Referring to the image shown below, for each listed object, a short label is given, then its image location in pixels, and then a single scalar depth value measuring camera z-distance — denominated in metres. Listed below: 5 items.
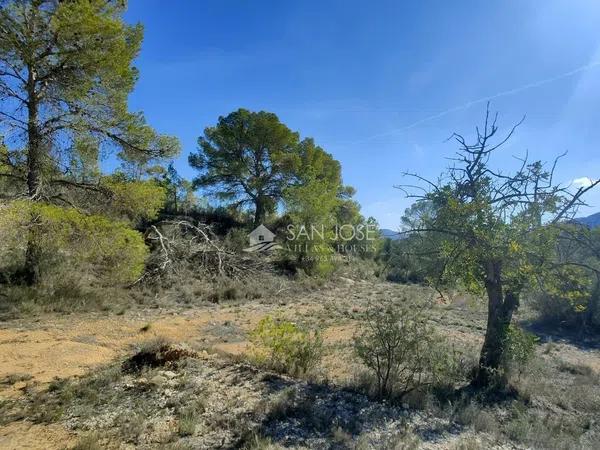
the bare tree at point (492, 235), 5.70
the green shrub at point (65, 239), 8.01
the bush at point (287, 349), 5.81
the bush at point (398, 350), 5.14
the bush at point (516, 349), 6.36
